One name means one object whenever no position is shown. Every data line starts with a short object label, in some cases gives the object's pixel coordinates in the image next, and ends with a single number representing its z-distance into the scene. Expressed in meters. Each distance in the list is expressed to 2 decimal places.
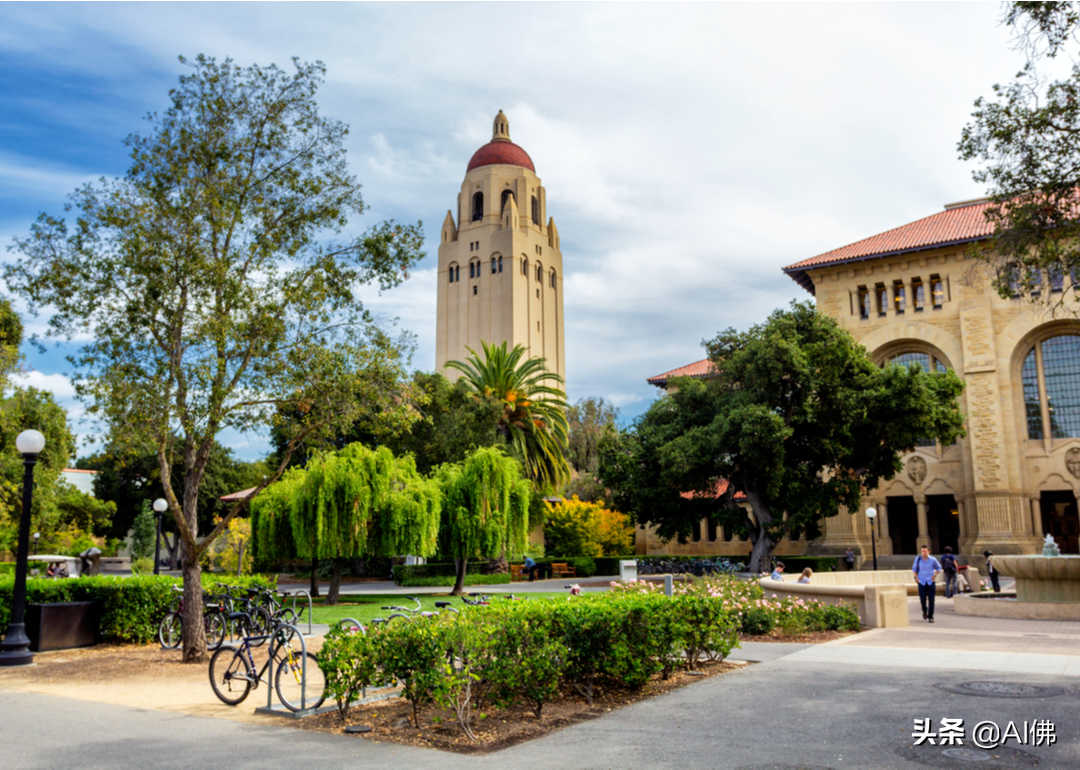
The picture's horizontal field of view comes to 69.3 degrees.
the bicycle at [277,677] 8.57
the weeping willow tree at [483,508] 26.19
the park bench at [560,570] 40.97
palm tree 41.31
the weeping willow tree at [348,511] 22.41
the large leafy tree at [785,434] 31.55
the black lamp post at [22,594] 12.63
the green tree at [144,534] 57.62
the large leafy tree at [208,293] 12.80
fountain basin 17.66
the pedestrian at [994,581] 24.19
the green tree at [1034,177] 12.39
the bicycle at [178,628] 14.27
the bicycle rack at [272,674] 8.11
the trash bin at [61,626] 14.04
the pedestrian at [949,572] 23.86
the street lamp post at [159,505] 22.28
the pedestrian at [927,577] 17.16
